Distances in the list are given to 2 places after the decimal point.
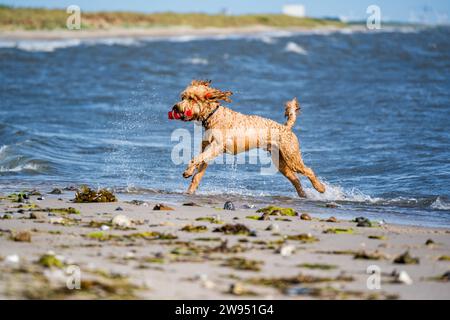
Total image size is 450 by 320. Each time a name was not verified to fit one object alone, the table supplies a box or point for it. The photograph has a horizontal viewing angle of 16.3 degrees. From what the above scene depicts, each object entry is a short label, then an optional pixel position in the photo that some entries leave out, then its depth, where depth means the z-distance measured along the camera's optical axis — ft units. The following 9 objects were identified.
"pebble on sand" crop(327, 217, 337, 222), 51.30
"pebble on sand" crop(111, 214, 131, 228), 46.87
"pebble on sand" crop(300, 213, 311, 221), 51.66
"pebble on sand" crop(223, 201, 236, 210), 56.18
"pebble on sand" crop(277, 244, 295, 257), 40.25
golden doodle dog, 61.71
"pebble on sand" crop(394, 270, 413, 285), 35.64
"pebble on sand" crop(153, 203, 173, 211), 53.83
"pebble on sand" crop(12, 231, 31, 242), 42.29
